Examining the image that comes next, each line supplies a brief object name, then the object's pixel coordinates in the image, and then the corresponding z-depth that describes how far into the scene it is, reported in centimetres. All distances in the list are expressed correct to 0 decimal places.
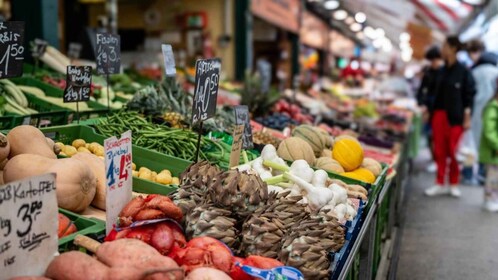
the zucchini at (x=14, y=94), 454
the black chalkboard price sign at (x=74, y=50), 642
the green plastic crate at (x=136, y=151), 334
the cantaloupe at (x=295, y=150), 400
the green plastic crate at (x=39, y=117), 387
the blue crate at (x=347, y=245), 238
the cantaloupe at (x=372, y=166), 434
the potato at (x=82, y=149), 332
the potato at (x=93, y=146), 340
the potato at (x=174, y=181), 319
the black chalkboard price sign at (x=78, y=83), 374
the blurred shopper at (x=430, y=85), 892
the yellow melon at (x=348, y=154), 423
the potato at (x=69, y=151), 319
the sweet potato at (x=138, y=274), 181
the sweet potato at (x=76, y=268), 182
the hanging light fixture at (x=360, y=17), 1566
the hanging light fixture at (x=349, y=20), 2547
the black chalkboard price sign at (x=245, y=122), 365
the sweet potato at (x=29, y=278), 177
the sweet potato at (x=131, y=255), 190
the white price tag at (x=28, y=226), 177
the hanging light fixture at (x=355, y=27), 2765
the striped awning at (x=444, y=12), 1786
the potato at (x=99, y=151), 333
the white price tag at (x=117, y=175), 230
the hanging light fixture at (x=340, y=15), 2302
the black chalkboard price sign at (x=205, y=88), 314
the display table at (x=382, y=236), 308
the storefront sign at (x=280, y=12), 1326
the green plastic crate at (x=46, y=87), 513
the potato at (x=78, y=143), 344
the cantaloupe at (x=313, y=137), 455
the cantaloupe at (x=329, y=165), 402
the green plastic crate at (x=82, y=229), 213
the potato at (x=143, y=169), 324
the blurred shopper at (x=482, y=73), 977
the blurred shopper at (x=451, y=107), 819
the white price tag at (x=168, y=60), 421
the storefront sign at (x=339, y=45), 2919
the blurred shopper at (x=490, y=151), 714
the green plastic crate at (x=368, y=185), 361
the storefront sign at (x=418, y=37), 1808
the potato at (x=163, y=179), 317
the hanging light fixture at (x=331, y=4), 1929
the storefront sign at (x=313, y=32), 2066
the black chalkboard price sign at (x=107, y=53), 426
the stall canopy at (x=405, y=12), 1495
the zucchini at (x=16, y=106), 434
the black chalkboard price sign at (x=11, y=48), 326
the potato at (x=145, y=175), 318
